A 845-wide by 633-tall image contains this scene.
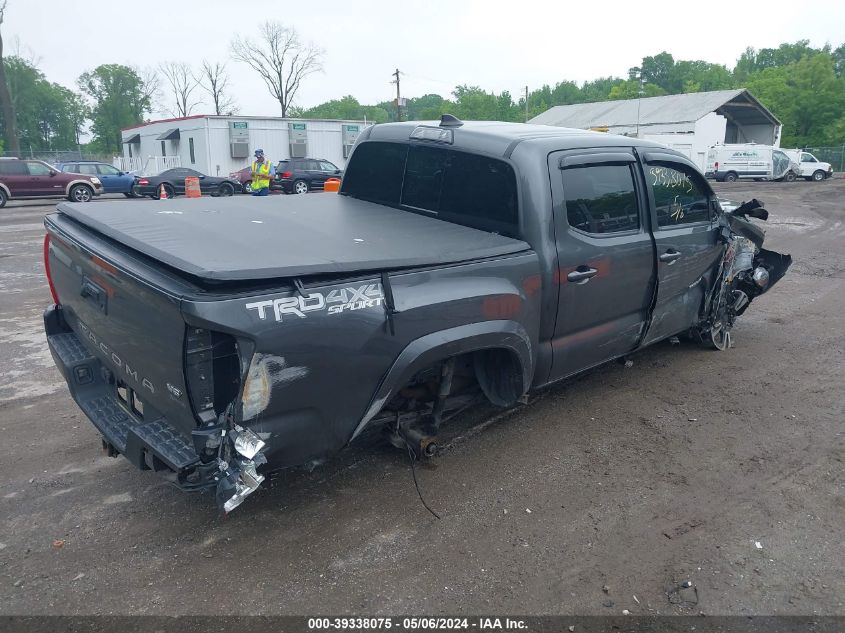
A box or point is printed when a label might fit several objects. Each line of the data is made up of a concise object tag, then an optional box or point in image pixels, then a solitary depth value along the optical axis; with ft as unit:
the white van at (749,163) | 115.34
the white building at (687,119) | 137.90
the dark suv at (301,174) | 85.40
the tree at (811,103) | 181.78
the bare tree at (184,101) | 258.78
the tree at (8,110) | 125.18
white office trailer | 112.98
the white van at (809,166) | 120.37
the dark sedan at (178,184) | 80.79
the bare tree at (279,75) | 215.51
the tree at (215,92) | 245.86
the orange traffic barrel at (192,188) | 70.50
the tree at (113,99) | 261.03
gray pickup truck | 8.65
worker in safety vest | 49.67
